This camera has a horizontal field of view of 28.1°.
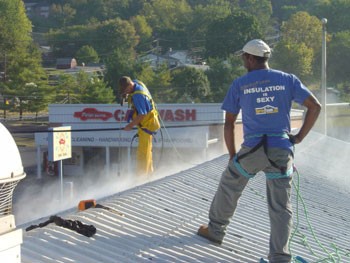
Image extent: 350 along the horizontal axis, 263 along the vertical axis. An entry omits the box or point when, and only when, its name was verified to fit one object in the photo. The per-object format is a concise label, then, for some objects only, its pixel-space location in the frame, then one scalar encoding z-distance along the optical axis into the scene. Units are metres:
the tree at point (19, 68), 61.16
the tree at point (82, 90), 57.25
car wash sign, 36.81
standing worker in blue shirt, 5.73
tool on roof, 6.92
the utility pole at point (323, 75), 24.81
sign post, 19.50
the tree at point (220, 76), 64.75
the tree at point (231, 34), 93.81
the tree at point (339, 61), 77.12
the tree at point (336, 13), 109.31
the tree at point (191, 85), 61.97
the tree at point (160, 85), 61.38
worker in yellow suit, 9.70
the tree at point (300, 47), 74.69
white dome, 3.78
